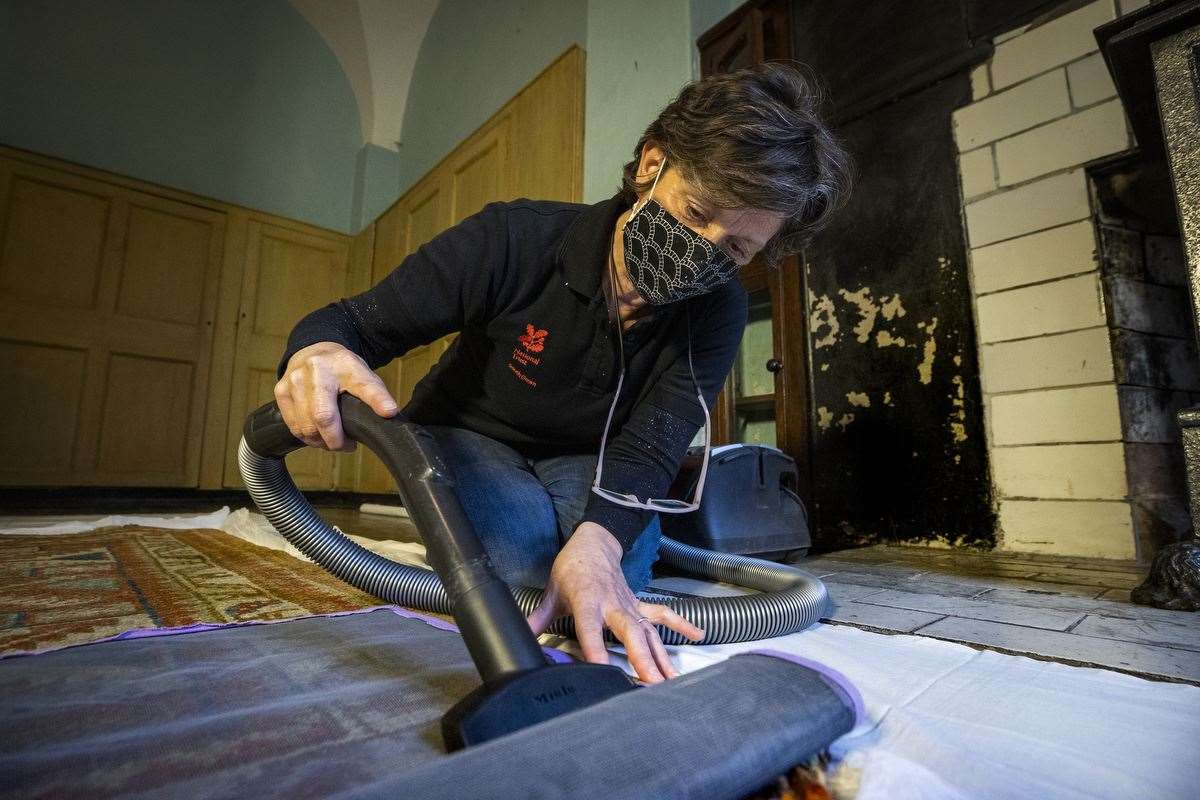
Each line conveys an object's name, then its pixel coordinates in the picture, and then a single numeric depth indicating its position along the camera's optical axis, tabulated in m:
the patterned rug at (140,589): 0.91
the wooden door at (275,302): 4.66
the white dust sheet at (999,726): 0.50
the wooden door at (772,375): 2.42
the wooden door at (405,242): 4.27
